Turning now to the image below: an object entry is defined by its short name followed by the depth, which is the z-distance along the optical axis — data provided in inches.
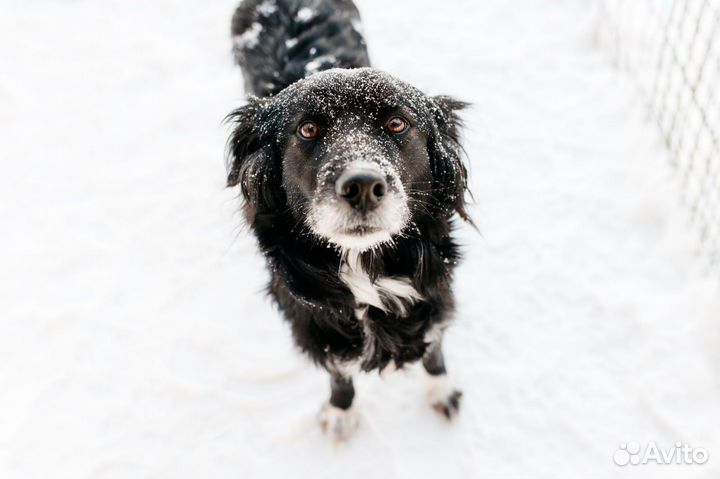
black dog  30.8
